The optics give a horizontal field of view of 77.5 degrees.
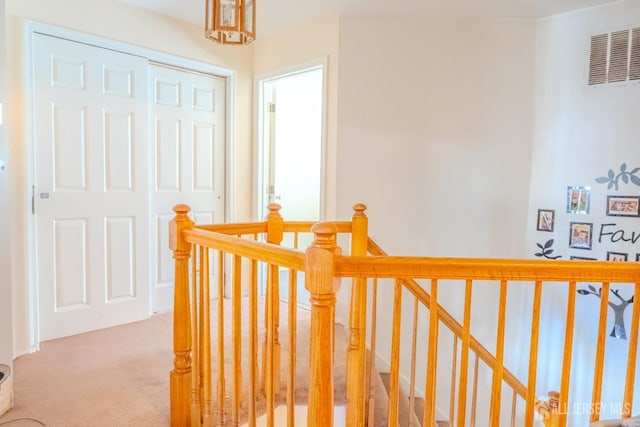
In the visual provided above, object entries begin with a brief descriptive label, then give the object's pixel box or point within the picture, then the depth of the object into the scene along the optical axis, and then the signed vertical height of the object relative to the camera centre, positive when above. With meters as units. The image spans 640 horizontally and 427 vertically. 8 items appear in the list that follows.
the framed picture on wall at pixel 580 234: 2.75 -0.34
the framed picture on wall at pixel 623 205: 2.60 -0.12
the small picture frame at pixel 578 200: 2.77 -0.09
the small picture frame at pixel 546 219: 2.90 -0.25
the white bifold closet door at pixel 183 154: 3.04 +0.17
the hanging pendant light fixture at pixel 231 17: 1.56 +0.63
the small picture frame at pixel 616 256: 2.62 -0.46
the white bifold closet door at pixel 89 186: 2.46 -0.09
